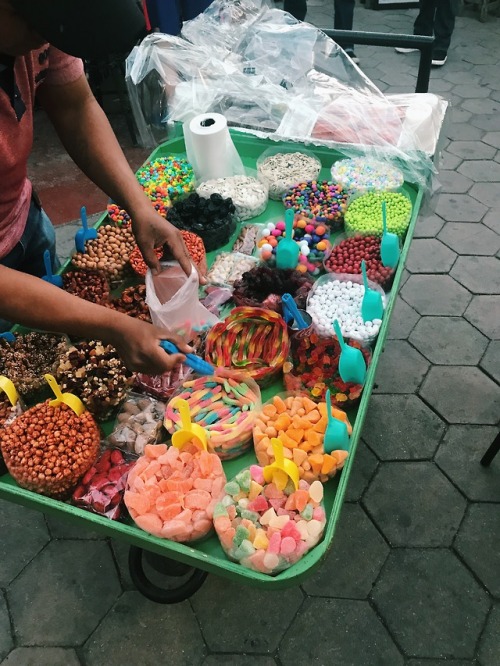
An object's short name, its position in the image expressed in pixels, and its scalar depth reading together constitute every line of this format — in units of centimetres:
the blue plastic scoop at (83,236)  221
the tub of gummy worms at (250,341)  180
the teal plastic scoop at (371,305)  184
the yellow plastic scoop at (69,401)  164
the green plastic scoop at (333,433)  149
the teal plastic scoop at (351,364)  161
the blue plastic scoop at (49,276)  201
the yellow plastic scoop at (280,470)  143
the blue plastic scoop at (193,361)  142
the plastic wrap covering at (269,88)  270
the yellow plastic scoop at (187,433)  152
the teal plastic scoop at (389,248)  201
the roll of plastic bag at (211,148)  242
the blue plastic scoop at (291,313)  181
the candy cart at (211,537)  133
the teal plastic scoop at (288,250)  208
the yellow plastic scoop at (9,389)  165
